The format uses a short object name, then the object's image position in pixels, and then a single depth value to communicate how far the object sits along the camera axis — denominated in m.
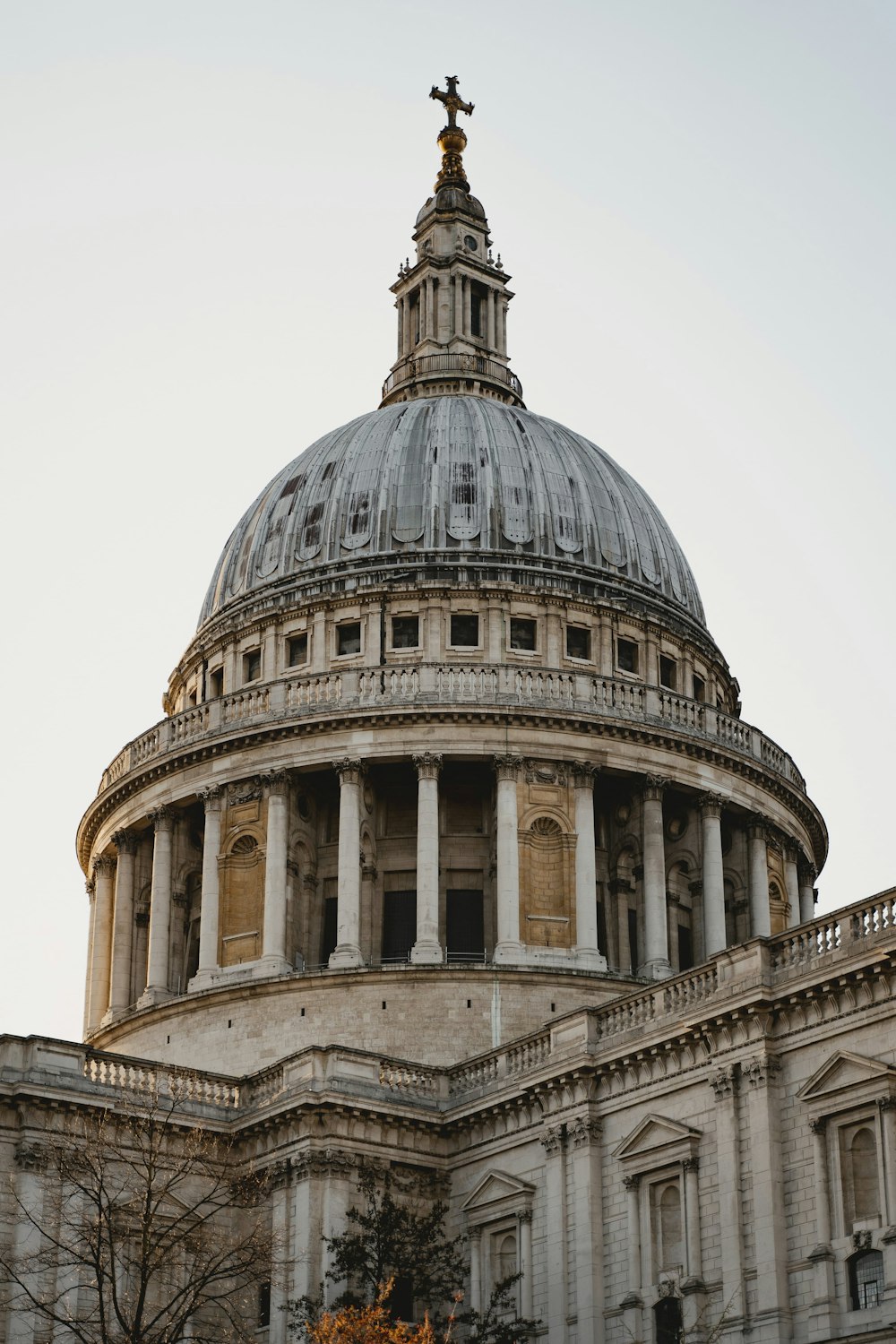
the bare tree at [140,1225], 40.09
